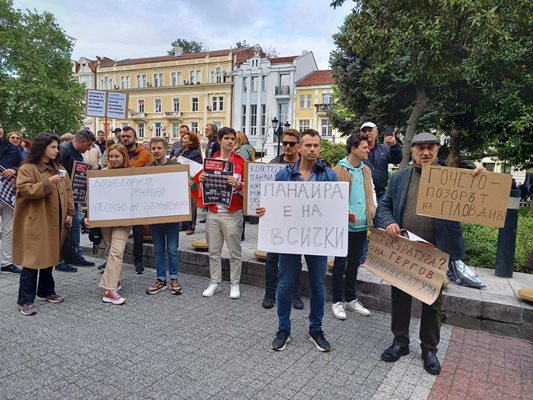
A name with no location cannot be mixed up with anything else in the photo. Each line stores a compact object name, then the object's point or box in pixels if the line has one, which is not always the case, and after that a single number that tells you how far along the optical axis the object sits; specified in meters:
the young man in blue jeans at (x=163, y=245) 5.31
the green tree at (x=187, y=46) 68.12
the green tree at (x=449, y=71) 8.66
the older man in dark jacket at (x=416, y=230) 3.46
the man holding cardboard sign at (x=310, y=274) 3.70
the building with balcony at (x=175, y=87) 54.72
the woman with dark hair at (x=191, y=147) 6.99
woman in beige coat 4.37
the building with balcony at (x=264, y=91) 50.72
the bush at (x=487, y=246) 6.17
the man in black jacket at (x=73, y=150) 6.01
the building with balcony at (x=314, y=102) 48.18
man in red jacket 5.10
